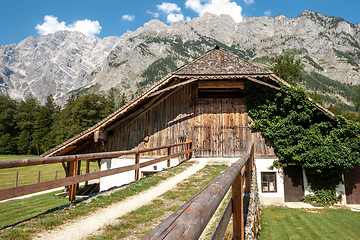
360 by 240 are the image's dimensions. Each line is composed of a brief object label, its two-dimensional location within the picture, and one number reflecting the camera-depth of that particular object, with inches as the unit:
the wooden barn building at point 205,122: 508.1
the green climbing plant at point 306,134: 460.4
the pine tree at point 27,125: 2160.2
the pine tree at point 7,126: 2105.1
